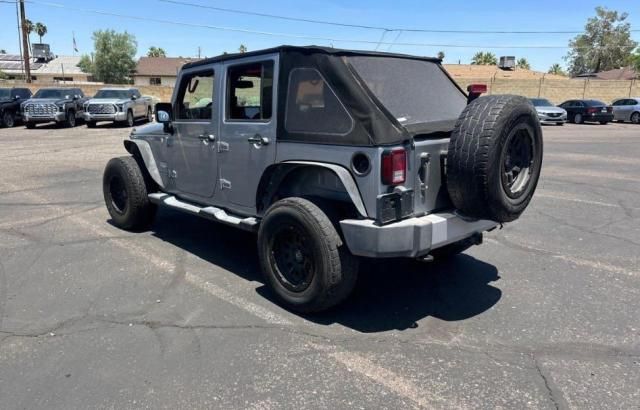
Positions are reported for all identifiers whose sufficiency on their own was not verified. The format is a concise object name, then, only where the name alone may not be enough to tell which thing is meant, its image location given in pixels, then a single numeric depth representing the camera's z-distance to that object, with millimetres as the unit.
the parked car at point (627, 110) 29156
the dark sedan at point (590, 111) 28156
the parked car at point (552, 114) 26536
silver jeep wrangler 3359
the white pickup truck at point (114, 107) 21000
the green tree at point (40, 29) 90356
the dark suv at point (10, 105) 21672
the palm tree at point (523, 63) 103094
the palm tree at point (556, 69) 107419
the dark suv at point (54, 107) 20594
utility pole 34209
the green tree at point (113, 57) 70062
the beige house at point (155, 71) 68688
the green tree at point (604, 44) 77562
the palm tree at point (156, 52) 106062
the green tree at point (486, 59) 94344
